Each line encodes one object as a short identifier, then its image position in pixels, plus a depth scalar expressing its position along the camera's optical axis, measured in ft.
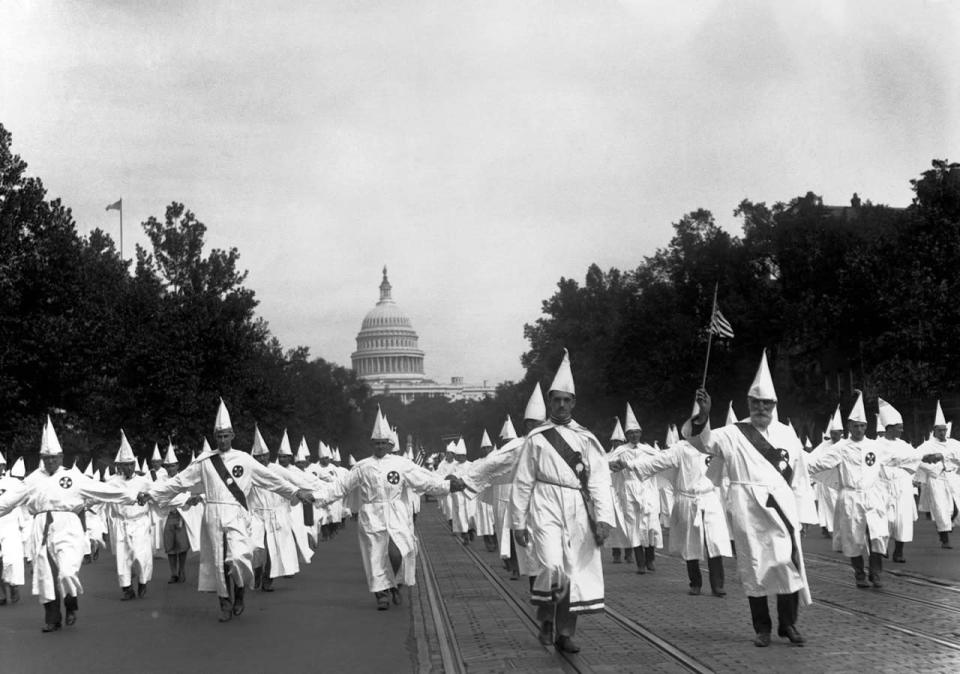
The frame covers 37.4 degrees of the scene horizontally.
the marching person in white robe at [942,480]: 81.25
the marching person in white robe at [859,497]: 51.88
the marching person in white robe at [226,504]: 50.06
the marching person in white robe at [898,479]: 58.59
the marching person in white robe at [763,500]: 36.45
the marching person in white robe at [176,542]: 71.77
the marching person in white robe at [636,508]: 66.03
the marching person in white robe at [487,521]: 91.86
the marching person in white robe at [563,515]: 36.58
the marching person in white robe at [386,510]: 53.01
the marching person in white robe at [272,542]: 64.54
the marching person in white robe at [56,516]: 48.24
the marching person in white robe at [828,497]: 90.01
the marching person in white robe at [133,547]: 62.03
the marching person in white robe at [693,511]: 53.36
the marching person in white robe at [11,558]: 62.28
